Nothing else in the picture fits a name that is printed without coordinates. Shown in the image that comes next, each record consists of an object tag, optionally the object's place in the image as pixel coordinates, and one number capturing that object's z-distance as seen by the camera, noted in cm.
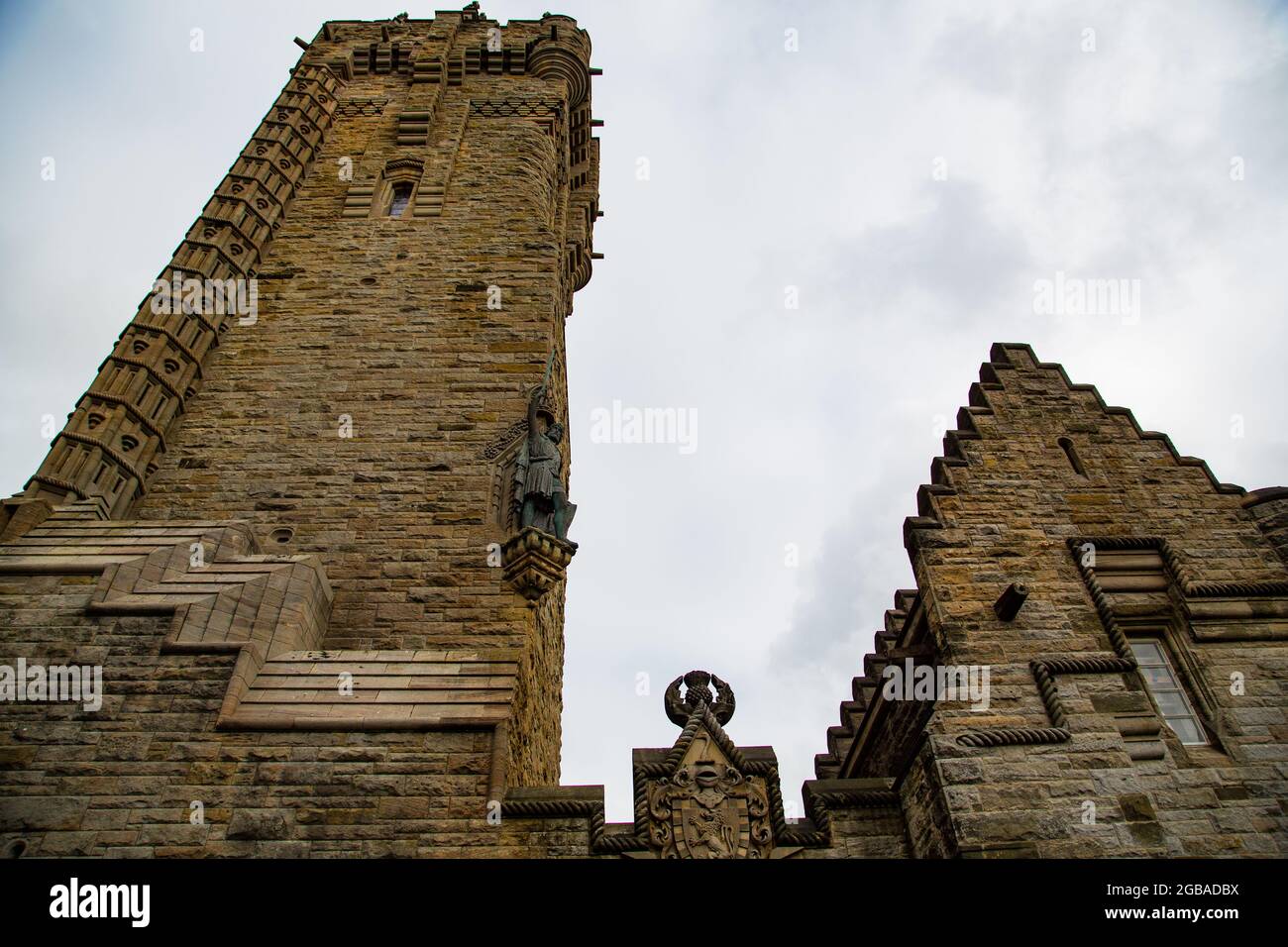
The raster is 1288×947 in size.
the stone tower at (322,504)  746
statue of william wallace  1003
